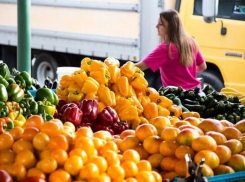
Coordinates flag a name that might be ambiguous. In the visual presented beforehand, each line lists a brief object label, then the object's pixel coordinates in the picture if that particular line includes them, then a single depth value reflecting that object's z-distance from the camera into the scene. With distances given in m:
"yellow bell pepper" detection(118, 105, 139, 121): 6.47
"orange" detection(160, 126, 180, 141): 4.78
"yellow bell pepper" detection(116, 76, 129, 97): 6.75
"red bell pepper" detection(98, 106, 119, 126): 6.17
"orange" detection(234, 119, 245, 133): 5.34
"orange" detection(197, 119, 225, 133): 5.12
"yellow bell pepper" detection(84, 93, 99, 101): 6.59
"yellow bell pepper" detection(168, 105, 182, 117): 6.90
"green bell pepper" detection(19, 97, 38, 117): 5.92
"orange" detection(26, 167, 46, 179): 4.04
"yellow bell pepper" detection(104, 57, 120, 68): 7.17
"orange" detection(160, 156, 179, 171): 4.60
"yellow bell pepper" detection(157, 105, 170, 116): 6.75
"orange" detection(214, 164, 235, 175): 4.52
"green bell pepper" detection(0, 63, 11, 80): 6.42
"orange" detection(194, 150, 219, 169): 4.46
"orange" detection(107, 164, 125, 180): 4.14
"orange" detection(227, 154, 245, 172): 4.62
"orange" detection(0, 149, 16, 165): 4.31
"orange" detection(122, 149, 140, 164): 4.41
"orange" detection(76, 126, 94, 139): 4.73
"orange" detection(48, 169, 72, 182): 4.03
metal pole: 9.96
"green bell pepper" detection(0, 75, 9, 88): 6.15
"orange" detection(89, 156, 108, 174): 4.17
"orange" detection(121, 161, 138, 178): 4.26
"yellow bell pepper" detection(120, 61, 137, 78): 6.92
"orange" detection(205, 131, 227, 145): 4.85
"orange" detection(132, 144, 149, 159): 4.87
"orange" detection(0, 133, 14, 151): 4.47
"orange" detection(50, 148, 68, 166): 4.17
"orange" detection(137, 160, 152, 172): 4.39
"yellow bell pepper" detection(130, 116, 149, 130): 6.50
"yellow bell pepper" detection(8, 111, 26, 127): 5.44
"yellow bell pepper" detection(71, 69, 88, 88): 6.72
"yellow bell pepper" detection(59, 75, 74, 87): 6.83
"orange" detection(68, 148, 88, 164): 4.24
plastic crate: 4.32
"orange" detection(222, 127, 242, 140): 5.03
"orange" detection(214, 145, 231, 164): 4.61
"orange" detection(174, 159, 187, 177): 4.46
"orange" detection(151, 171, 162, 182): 4.34
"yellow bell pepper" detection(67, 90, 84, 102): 6.65
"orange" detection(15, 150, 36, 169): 4.21
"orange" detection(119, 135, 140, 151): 4.88
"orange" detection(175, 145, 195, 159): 4.56
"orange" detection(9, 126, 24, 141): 4.64
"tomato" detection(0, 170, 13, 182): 3.95
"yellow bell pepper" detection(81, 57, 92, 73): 6.97
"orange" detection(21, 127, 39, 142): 4.51
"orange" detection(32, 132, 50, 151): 4.40
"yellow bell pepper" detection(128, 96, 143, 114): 6.67
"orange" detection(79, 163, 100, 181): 4.06
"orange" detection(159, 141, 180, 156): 4.68
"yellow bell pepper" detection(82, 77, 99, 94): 6.61
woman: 9.49
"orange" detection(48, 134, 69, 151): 4.31
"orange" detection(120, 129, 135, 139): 5.26
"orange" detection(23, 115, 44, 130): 4.80
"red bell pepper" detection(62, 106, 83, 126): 5.98
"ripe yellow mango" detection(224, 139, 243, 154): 4.78
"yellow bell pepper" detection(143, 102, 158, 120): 6.70
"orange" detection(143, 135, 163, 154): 4.78
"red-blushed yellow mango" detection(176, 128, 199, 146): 4.67
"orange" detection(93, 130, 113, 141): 4.94
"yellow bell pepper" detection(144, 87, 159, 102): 7.06
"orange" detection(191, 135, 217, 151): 4.57
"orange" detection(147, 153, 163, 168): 4.72
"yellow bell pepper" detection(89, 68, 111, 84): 6.71
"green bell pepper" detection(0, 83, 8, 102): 5.79
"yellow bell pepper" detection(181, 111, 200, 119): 6.84
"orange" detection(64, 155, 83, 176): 4.12
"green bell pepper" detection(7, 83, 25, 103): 6.07
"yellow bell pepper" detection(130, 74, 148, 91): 6.91
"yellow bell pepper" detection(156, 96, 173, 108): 7.01
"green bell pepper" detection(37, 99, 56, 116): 6.03
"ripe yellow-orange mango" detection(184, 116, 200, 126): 5.50
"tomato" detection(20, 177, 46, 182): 3.95
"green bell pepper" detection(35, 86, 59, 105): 6.33
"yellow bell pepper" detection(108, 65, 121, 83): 6.86
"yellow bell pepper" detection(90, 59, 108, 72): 6.89
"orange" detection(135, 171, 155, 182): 4.22
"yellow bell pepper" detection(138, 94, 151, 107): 6.88
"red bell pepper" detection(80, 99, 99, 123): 6.16
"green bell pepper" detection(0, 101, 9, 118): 5.50
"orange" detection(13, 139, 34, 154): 4.38
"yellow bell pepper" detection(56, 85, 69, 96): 6.86
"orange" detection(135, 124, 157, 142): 4.92
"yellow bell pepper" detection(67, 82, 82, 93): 6.73
